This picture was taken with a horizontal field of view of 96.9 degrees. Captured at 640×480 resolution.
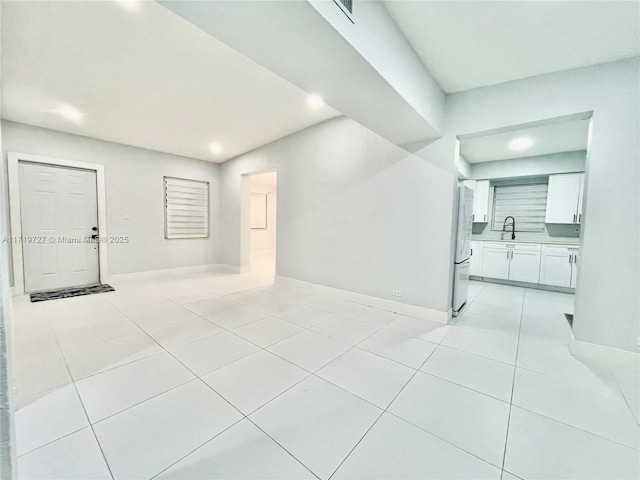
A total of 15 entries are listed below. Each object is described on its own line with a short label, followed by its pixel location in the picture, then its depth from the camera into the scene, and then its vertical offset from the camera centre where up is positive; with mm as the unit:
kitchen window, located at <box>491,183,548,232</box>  5617 +498
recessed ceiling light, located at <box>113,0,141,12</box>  2121 +1621
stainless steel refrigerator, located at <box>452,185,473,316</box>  3486 -286
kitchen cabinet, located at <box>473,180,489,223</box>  5907 +553
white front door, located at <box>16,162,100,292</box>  4336 -153
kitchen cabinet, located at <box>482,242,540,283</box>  5117 -604
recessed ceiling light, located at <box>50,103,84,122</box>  3688 +1412
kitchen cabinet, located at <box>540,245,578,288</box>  4742 -594
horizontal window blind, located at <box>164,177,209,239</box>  5902 +263
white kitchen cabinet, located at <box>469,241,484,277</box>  5730 -616
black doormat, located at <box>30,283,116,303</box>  4125 -1177
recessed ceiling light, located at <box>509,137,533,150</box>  4258 +1352
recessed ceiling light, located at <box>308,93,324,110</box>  3672 +1605
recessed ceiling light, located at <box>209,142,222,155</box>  5308 +1421
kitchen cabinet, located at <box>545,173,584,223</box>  4910 +582
